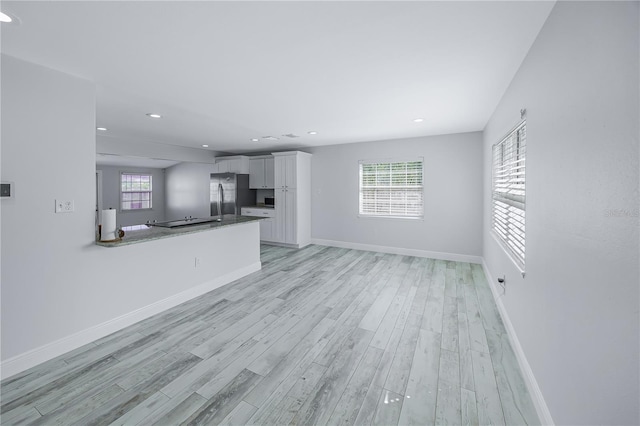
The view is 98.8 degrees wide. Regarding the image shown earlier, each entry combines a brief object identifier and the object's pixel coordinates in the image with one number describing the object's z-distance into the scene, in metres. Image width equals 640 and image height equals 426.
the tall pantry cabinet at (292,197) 6.21
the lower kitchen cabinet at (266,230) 6.62
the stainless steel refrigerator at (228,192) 6.68
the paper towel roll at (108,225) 2.53
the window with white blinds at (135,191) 7.86
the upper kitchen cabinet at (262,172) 6.81
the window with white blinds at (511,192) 2.34
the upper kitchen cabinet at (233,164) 6.92
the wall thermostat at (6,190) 1.99
